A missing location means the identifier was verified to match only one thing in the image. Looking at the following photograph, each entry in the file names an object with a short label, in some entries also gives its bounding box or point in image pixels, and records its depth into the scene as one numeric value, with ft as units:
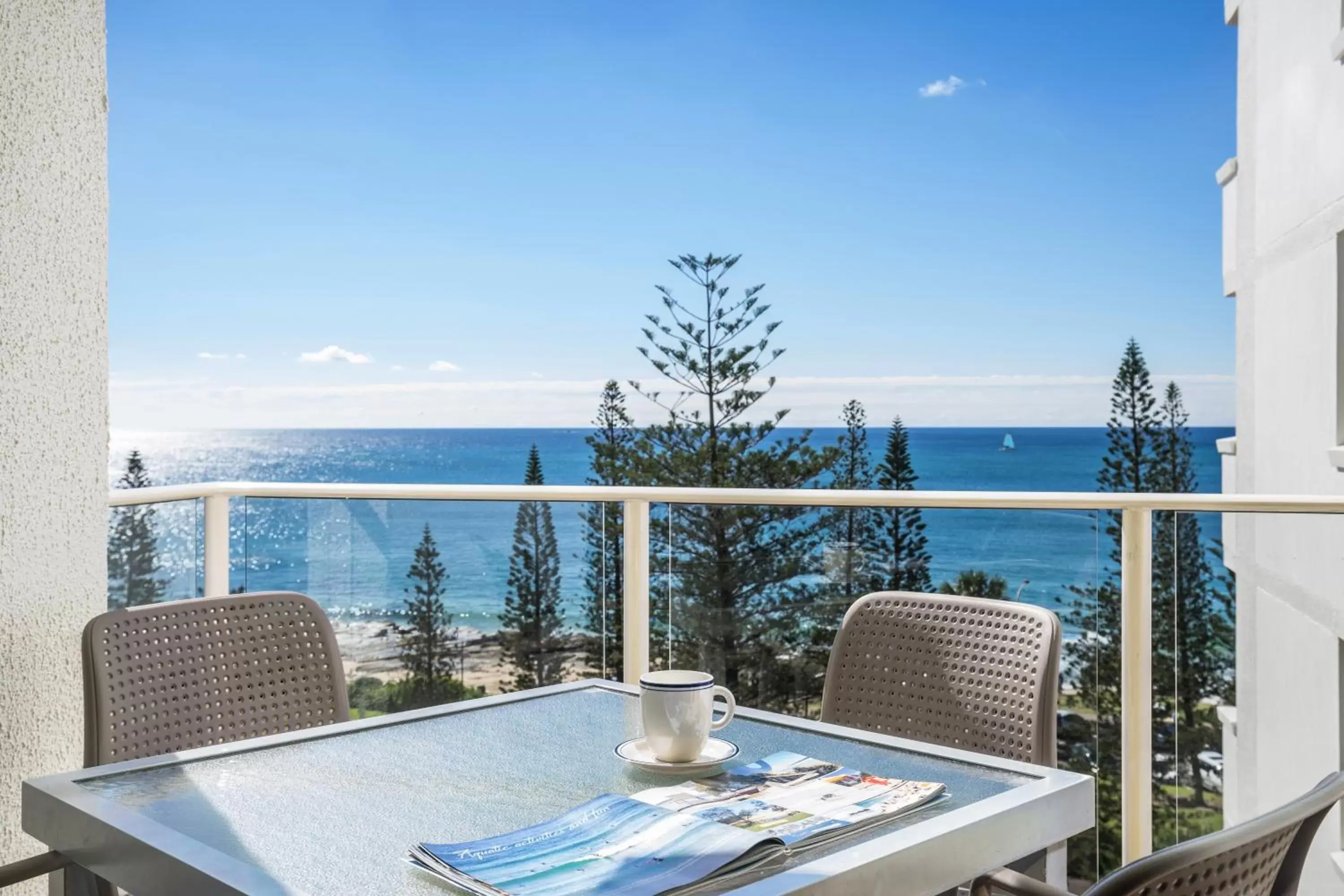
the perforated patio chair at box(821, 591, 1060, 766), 6.17
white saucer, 4.59
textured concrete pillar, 6.93
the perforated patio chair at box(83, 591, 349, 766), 5.92
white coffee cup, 4.63
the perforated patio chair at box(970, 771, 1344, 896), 2.67
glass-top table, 3.56
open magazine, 3.42
